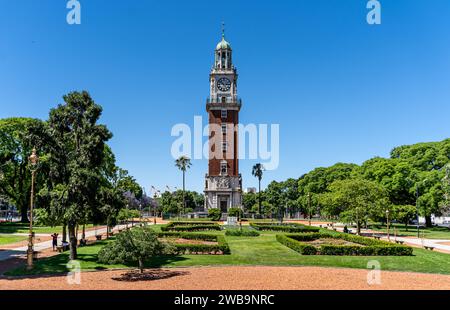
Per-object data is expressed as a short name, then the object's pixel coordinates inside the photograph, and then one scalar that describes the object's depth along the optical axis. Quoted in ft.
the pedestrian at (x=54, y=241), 98.11
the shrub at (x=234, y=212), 239.71
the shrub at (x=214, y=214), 237.45
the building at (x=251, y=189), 562.25
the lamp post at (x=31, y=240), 67.87
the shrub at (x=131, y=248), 62.39
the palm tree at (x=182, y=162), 305.73
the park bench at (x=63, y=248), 94.95
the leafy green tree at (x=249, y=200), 415.23
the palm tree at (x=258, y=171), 342.85
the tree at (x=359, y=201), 141.63
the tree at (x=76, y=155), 76.23
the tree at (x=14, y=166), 176.04
